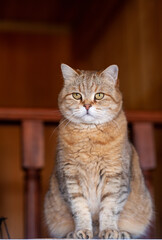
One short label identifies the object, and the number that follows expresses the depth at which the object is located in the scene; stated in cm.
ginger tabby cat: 137
